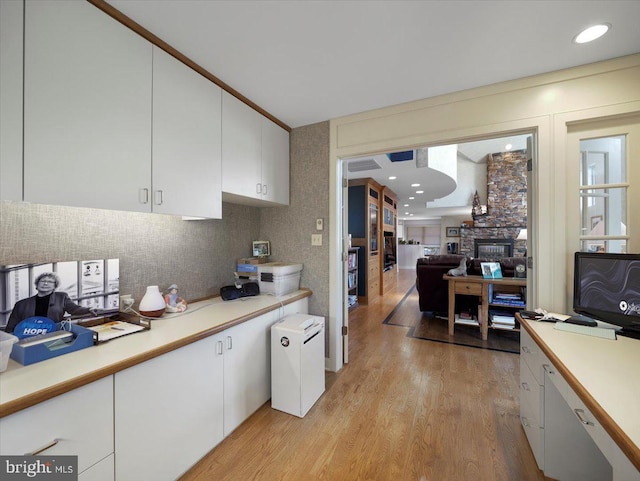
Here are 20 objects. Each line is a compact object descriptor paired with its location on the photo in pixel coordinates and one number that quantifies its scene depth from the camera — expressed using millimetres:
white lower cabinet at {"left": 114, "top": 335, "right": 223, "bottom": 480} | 1126
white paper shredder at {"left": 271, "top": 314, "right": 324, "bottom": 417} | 1876
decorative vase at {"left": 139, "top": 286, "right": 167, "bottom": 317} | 1584
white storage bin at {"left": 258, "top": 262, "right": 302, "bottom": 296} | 2289
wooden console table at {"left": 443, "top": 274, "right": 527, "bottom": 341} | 3250
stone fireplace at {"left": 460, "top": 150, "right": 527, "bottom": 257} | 8031
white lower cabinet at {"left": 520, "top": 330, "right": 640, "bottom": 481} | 1291
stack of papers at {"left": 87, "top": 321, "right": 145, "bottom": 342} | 1310
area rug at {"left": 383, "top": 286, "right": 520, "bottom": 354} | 3191
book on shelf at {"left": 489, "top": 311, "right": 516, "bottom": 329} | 3211
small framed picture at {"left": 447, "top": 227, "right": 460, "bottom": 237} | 11680
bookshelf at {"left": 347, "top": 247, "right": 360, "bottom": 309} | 4953
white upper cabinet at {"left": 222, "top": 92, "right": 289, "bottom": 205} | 1972
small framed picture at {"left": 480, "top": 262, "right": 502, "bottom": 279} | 3352
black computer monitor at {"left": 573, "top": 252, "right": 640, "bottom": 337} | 1374
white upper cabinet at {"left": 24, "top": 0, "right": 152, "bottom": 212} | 1062
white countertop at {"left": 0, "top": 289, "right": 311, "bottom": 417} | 856
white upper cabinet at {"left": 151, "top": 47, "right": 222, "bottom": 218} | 1502
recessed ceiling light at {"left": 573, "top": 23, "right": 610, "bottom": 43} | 1428
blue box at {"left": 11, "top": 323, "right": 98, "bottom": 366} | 1014
